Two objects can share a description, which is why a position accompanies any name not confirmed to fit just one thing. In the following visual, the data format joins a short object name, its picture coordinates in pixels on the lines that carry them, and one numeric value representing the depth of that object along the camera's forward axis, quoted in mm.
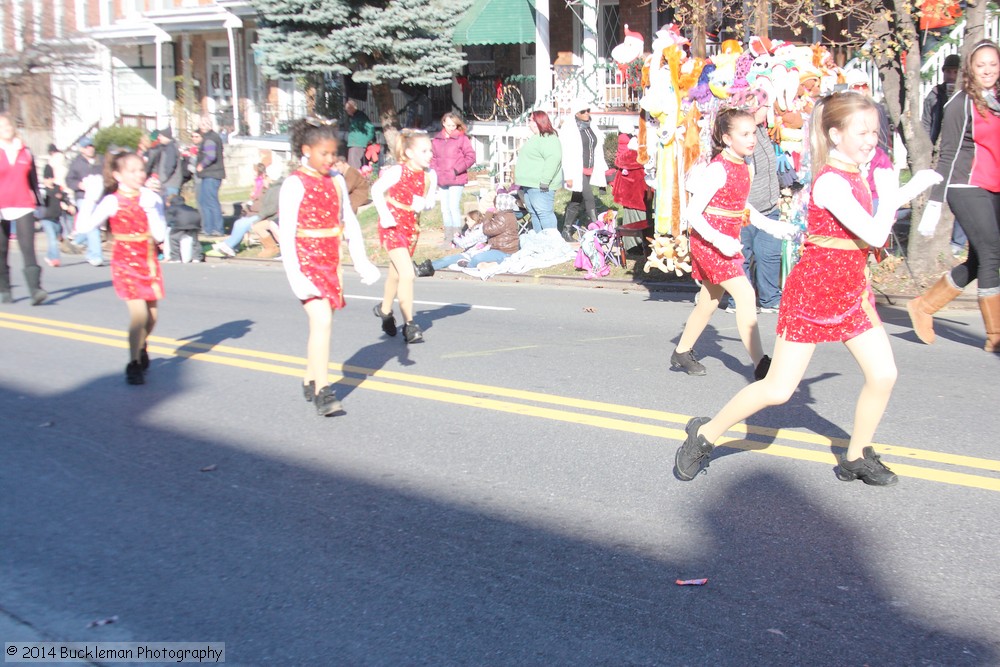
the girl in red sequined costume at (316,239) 6918
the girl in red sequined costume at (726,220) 6477
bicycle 24812
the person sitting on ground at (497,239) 14867
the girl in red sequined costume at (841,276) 4887
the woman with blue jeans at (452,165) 16547
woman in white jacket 15383
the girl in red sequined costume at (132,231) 8328
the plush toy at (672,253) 8828
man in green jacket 22156
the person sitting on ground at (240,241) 17609
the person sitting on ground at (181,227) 17344
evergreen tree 22406
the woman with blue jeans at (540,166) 14727
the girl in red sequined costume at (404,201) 8992
